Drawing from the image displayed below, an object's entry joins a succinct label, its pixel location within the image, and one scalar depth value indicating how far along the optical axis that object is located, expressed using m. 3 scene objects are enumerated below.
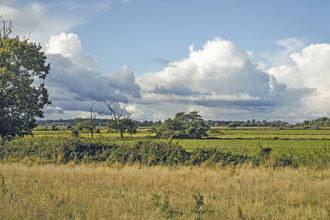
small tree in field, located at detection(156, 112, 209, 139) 84.06
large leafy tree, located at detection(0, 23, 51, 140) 28.64
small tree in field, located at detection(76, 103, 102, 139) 78.96
